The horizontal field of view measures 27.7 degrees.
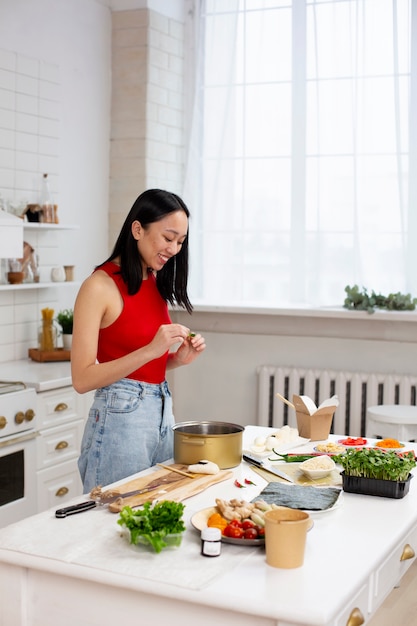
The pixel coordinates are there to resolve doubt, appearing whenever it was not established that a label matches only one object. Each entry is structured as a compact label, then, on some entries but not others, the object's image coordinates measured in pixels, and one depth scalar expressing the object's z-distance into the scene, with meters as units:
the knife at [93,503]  2.14
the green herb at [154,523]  1.87
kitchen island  1.67
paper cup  1.79
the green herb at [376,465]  2.31
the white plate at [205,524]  1.90
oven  3.93
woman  2.59
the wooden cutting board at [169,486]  2.20
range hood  4.09
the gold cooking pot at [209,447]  2.54
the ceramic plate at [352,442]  2.90
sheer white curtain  5.12
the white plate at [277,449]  2.77
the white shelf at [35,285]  4.39
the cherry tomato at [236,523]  1.96
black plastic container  2.32
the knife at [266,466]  2.48
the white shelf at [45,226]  4.52
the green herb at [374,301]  4.94
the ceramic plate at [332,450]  2.77
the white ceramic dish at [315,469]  2.44
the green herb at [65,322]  4.81
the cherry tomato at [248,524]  1.96
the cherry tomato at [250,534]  1.92
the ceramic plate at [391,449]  2.80
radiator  4.95
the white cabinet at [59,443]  4.24
